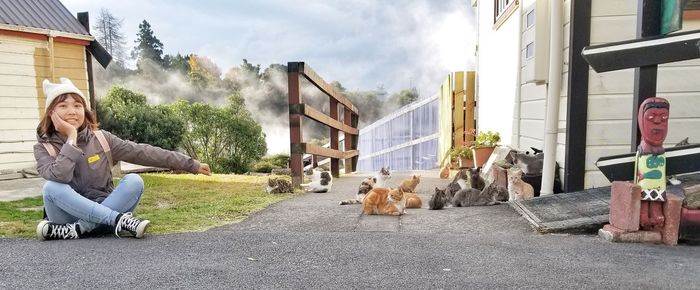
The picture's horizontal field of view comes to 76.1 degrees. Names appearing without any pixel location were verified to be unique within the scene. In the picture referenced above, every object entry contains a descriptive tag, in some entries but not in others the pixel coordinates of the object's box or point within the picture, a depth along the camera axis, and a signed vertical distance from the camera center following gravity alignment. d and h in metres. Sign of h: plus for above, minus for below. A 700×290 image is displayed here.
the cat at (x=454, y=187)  3.48 -0.56
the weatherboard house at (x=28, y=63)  6.18 +0.81
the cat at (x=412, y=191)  3.28 -0.64
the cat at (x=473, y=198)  3.24 -0.60
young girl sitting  2.24 -0.26
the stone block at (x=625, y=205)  2.07 -0.42
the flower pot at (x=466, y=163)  6.07 -0.64
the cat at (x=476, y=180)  3.76 -0.55
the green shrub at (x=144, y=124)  9.48 -0.11
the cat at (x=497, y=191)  3.26 -0.55
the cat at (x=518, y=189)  3.19 -0.53
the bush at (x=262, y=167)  10.31 -1.15
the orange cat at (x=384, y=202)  2.87 -0.55
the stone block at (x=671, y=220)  2.06 -0.49
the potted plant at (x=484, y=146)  5.44 -0.37
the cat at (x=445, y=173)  5.94 -0.76
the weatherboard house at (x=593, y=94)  3.00 +0.14
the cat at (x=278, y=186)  4.04 -0.62
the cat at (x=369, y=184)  3.41 -0.56
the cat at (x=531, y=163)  3.45 -0.38
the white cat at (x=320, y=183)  4.28 -0.64
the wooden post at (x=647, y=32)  2.23 +0.41
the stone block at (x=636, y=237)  2.08 -0.57
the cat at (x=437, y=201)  3.14 -0.60
